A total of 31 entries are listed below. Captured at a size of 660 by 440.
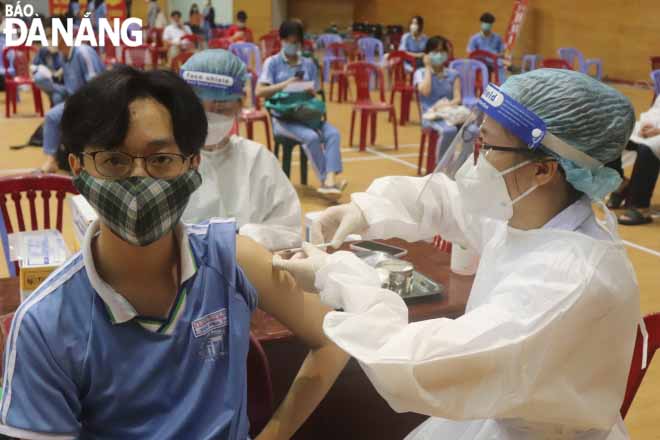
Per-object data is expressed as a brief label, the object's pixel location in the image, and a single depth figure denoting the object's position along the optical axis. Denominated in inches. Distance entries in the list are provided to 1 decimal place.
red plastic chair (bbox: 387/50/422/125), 329.1
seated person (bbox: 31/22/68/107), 272.7
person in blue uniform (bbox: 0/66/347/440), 45.4
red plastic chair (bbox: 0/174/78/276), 100.0
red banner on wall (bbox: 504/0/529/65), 417.7
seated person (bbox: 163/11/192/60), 468.8
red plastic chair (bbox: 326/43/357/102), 394.3
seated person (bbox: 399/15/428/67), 408.8
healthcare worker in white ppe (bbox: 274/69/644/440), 44.9
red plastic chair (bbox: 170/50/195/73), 308.8
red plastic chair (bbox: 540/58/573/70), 306.2
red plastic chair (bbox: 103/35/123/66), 390.6
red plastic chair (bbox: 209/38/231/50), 383.2
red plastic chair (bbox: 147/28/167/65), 485.8
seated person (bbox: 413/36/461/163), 250.8
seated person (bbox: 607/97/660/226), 196.4
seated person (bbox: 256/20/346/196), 206.4
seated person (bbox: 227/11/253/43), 431.6
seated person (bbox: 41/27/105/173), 219.5
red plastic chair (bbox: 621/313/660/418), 60.1
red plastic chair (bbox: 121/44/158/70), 376.5
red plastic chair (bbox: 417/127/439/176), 230.5
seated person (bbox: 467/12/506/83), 391.9
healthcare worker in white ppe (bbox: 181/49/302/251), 104.3
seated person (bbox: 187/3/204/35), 543.2
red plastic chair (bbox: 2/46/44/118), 325.1
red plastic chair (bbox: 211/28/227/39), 550.3
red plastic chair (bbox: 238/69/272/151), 232.1
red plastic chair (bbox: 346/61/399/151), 272.8
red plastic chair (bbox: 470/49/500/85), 362.6
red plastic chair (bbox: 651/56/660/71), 295.1
